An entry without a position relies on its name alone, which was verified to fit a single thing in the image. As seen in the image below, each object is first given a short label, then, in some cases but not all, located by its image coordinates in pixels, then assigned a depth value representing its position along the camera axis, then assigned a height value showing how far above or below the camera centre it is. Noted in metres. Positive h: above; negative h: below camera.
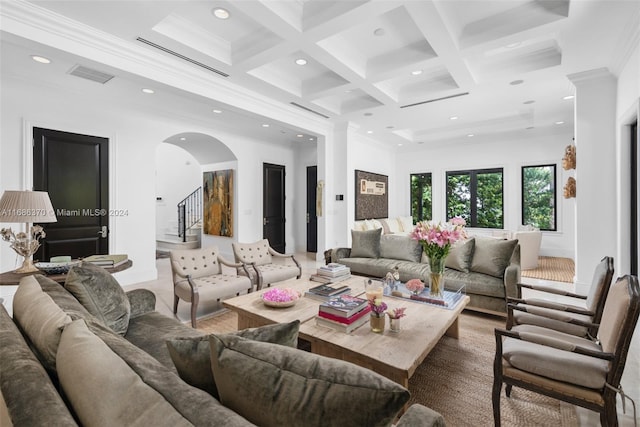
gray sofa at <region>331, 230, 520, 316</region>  3.29 -0.66
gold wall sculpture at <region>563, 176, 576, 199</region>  4.32 +0.34
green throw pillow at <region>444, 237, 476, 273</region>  3.69 -0.52
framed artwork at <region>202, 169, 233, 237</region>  6.86 +0.26
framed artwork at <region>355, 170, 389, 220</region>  7.02 +0.44
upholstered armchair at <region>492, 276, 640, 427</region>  1.43 -0.78
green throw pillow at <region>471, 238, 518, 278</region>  3.43 -0.51
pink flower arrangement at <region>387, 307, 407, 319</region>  2.01 -0.67
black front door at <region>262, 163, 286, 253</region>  7.31 +0.19
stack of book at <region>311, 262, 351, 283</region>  3.26 -0.66
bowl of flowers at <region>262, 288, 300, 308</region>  2.41 -0.68
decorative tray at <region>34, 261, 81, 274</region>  2.39 -0.42
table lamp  2.32 +0.00
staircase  8.20 -0.42
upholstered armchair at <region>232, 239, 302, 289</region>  3.83 -0.71
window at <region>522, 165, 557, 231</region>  7.01 +0.37
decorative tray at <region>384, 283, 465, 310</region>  2.53 -0.74
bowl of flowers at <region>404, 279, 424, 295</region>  2.68 -0.65
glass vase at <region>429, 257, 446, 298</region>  2.63 -0.56
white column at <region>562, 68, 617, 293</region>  3.87 +0.54
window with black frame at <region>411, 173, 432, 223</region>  8.72 +0.48
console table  2.18 -0.47
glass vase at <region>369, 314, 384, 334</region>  2.00 -0.73
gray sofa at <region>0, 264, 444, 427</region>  0.71 -0.45
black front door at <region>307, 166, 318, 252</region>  8.00 +0.09
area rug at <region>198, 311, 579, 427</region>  1.83 -1.22
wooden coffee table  1.69 -0.79
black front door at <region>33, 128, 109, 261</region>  4.05 +0.38
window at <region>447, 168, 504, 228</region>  7.71 +0.41
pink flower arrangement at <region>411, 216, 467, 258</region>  2.54 -0.20
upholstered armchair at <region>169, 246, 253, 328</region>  3.19 -0.76
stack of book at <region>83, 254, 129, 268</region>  2.60 -0.41
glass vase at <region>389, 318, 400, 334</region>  2.00 -0.74
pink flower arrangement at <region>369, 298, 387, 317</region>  2.00 -0.63
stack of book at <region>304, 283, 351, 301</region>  2.67 -0.70
